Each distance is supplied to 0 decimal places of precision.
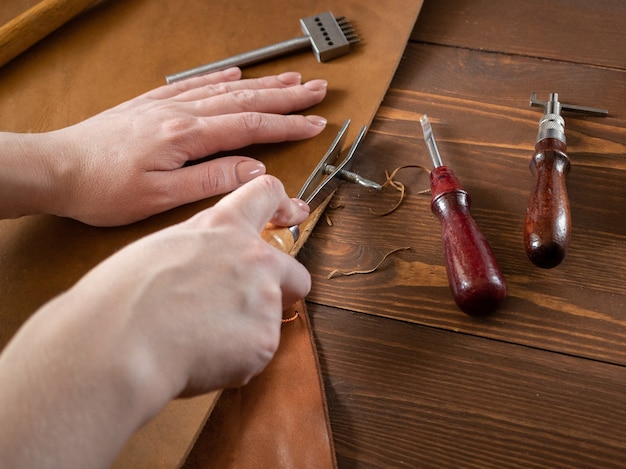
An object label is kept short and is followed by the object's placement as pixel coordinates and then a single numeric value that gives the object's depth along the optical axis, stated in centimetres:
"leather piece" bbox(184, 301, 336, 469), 67
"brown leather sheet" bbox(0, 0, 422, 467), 82
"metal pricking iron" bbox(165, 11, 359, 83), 102
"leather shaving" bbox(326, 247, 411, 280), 78
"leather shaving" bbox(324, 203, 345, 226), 84
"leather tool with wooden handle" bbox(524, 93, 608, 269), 70
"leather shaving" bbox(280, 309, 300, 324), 75
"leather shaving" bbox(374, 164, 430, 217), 83
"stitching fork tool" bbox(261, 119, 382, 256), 81
